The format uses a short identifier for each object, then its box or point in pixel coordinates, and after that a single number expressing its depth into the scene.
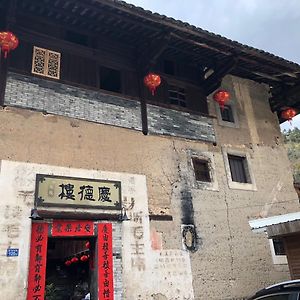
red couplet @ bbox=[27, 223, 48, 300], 6.96
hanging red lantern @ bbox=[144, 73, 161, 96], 9.46
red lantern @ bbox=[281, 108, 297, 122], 12.67
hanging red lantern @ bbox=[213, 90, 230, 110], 10.84
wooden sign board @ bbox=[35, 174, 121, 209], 7.64
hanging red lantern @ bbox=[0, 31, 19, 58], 7.63
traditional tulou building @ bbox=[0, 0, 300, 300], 7.69
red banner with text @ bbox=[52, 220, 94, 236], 7.58
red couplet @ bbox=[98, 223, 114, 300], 7.63
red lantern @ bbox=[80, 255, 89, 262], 12.46
